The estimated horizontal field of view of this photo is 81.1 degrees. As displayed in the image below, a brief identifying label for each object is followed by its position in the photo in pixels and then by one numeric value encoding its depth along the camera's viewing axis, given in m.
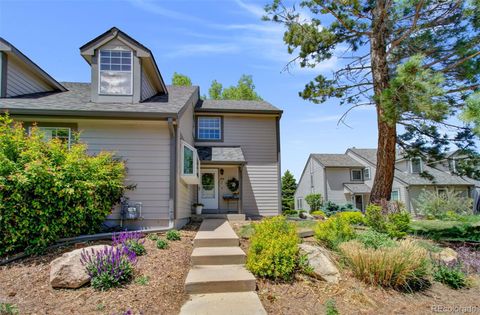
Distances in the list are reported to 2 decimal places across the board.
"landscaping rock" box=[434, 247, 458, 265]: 5.47
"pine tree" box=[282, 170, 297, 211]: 31.66
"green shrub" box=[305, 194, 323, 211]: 24.10
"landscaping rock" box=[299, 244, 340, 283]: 4.76
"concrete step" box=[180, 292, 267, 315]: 3.64
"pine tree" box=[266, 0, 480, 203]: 6.71
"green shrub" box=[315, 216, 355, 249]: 5.77
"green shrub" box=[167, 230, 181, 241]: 6.51
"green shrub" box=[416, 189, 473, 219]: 18.69
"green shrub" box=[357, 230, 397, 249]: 5.29
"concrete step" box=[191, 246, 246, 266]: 5.15
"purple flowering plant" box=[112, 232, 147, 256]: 5.32
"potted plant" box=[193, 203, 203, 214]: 11.23
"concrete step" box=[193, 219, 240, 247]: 6.00
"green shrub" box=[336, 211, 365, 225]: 8.41
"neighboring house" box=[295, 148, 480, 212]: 22.41
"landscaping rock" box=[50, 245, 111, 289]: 4.25
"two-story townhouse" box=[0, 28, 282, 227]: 7.76
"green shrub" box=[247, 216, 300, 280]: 4.62
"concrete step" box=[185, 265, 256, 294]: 4.22
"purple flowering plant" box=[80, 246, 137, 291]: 4.19
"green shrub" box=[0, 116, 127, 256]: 5.28
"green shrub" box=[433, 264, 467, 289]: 4.83
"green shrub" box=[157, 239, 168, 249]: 5.83
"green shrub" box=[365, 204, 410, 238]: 6.52
